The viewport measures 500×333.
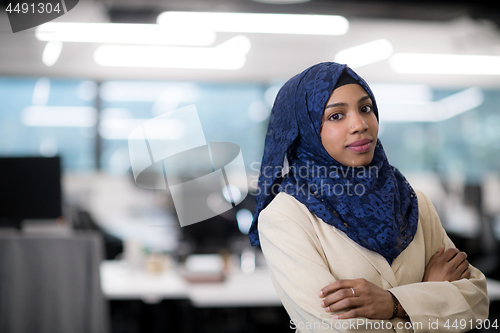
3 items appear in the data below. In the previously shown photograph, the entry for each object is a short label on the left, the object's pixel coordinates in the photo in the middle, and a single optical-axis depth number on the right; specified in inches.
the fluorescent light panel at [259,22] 157.6
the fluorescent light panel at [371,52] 181.5
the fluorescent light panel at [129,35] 160.1
